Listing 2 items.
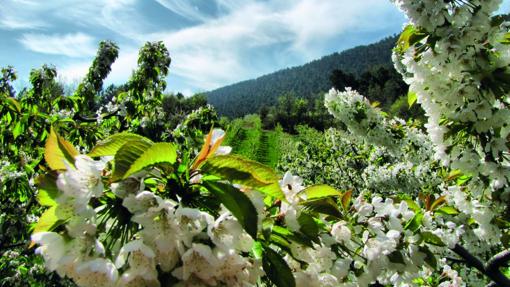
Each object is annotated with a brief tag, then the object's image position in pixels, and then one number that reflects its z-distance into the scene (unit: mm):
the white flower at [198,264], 271
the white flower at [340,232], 411
